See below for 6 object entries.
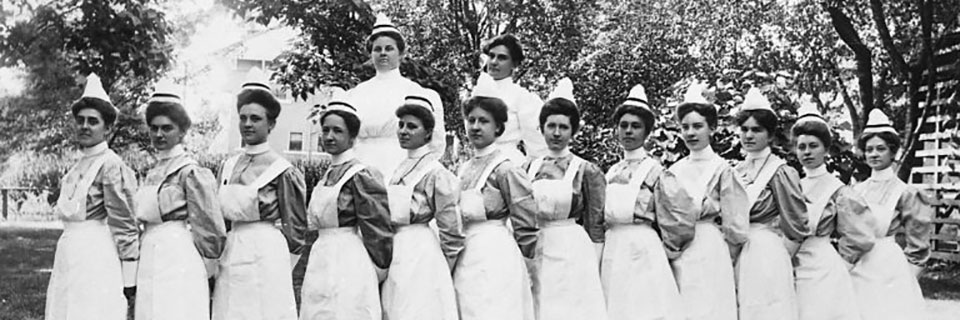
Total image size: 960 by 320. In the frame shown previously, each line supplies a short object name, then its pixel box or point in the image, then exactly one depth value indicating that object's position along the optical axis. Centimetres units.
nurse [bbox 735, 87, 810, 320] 626
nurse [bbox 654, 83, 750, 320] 599
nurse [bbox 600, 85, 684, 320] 590
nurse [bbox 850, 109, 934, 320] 697
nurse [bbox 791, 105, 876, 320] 652
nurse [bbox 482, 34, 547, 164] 683
